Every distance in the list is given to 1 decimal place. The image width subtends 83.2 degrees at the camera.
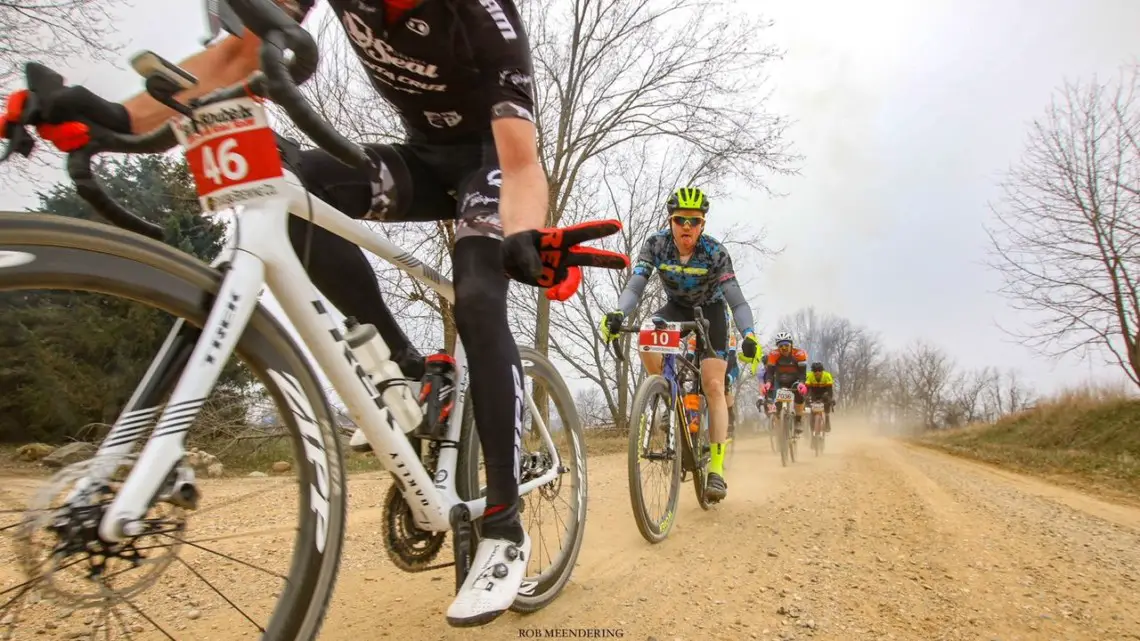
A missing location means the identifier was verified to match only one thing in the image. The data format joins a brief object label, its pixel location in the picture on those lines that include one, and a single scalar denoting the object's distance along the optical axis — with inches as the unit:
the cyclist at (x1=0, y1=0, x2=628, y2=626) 63.4
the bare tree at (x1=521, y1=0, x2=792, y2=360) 595.2
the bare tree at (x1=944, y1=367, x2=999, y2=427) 2057.9
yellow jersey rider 599.2
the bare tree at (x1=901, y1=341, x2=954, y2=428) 2336.4
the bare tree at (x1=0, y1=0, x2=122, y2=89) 374.9
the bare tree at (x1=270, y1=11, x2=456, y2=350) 457.7
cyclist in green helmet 191.6
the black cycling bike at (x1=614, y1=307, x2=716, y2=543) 146.9
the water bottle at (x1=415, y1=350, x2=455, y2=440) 75.2
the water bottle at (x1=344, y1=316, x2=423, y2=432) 64.2
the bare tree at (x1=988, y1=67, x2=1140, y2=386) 548.4
